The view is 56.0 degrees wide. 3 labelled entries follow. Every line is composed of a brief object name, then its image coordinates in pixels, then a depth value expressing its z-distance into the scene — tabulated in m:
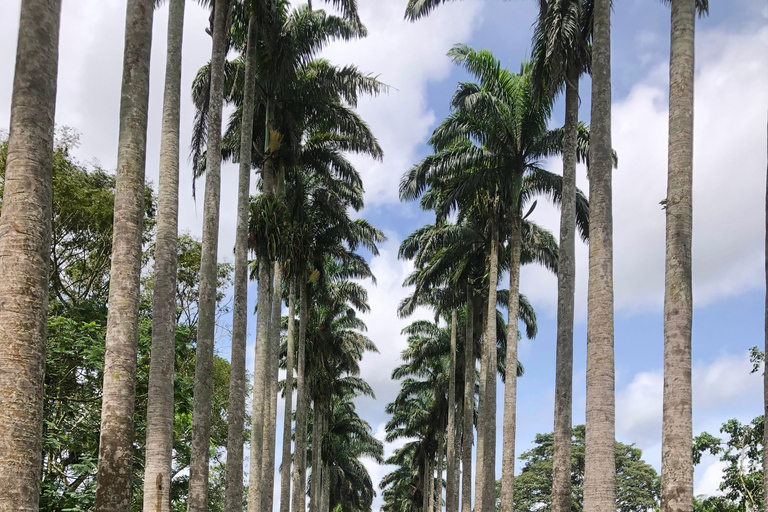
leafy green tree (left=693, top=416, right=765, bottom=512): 24.42
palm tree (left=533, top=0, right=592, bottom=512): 15.33
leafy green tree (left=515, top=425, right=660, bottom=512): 49.78
